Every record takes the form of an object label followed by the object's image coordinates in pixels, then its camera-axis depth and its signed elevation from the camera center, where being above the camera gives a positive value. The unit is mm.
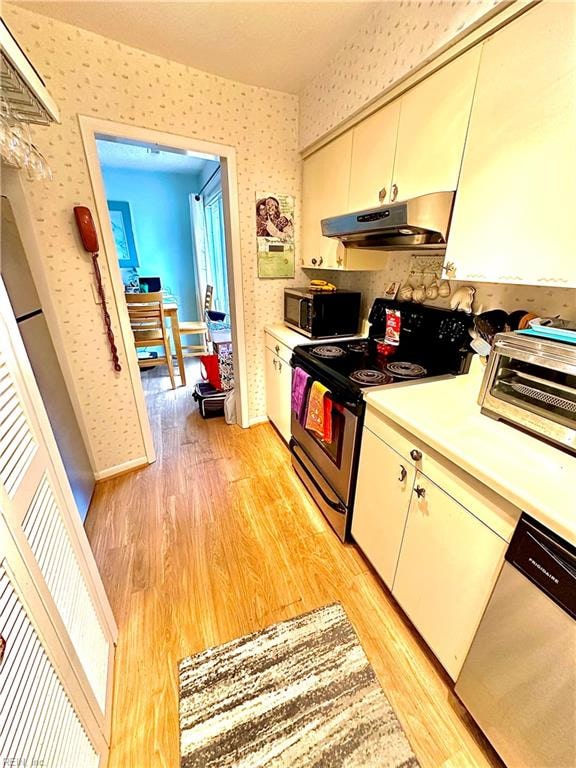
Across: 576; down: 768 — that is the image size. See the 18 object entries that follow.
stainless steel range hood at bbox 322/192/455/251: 1151 +167
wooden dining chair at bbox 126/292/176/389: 3248 -611
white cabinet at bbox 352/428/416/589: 1134 -921
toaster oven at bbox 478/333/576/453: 851 -358
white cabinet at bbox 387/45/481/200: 1058 +501
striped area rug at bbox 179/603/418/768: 938 -1427
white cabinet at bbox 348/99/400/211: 1386 +508
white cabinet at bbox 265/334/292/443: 2137 -854
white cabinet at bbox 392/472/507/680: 854 -915
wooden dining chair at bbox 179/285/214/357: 3936 -792
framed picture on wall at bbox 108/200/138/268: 3885 +415
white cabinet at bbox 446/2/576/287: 820 +320
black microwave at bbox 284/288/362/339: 2002 -305
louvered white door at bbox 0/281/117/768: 571 -721
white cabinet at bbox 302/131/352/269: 1757 +437
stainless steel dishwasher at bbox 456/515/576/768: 665 -905
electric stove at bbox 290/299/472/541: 1370 -488
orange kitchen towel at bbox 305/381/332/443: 1488 -705
